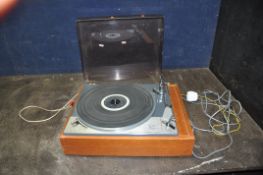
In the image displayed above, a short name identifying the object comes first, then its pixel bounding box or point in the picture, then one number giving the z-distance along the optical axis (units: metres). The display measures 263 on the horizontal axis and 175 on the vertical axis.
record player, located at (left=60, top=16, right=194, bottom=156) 0.77
